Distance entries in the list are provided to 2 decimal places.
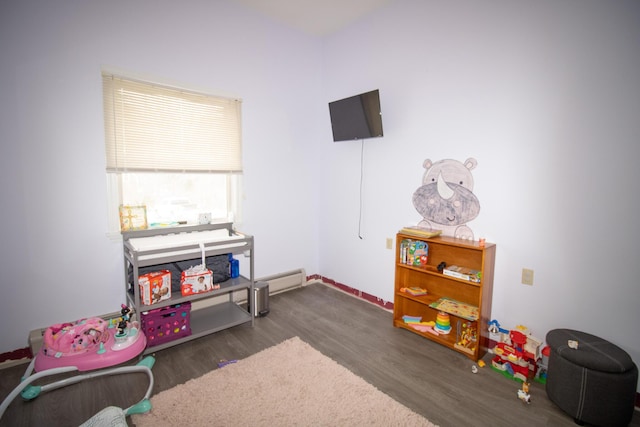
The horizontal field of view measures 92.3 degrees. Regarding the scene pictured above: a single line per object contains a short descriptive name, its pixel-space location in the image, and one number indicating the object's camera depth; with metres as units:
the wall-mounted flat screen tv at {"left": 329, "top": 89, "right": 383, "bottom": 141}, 2.89
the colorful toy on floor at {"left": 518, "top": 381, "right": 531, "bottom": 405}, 1.87
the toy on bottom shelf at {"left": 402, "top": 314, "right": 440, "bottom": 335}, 2.63
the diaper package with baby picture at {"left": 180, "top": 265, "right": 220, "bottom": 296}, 2.43
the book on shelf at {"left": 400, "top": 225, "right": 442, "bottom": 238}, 2.57
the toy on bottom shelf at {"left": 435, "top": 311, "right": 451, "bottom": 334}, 2.55
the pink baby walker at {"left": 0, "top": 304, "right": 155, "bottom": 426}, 1.94
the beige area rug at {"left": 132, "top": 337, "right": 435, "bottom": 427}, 1.72
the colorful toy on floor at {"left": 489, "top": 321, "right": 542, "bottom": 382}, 2.07
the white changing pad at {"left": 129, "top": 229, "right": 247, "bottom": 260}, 2.31
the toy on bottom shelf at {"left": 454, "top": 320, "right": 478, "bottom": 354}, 2.34
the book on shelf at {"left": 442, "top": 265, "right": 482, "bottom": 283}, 2.31
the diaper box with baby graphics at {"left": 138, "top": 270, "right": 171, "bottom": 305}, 2.24
